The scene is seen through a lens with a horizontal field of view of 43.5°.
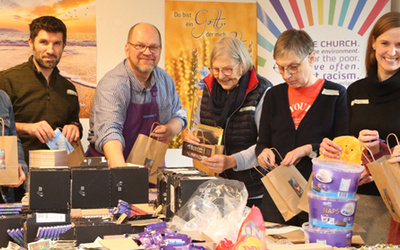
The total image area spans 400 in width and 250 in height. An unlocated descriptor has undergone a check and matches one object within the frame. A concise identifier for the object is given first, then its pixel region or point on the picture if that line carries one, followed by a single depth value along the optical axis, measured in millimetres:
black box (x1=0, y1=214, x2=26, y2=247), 2109
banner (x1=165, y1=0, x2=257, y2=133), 5164
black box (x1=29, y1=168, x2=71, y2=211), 2410
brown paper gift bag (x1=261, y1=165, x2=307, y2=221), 2662
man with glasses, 3418
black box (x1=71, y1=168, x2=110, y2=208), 2482
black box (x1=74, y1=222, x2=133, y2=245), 1971
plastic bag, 2107
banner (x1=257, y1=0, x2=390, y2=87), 5363
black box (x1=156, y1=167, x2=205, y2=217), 2475
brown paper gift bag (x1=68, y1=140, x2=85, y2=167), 3431
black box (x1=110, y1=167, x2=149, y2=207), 2584
